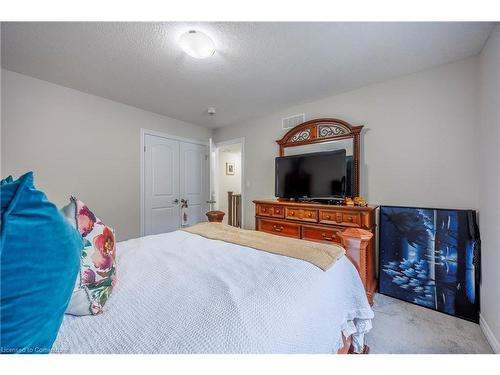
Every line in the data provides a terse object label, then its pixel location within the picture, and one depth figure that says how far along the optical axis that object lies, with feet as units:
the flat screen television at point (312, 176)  8.26
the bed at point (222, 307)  2.05
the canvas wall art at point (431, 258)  6.00
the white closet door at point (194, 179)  12.81
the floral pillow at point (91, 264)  2.40
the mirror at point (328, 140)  8.25
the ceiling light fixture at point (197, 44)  5.17
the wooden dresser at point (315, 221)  7.01
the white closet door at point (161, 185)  11.11
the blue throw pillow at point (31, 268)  1.51
